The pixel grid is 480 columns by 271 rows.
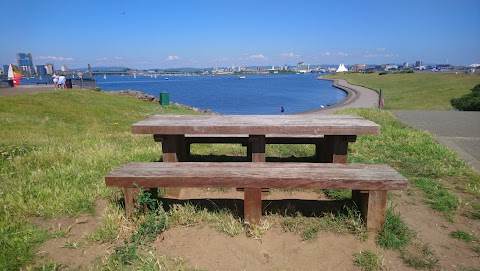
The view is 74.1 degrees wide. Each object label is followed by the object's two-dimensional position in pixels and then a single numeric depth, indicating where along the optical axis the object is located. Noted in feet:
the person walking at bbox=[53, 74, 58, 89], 79.10
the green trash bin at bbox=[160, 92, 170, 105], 73.97
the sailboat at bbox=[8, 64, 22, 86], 86.94
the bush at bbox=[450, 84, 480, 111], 56.24
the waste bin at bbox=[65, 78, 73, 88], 82.38
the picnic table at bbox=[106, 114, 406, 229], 9.38
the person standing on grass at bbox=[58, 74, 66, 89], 78.79
